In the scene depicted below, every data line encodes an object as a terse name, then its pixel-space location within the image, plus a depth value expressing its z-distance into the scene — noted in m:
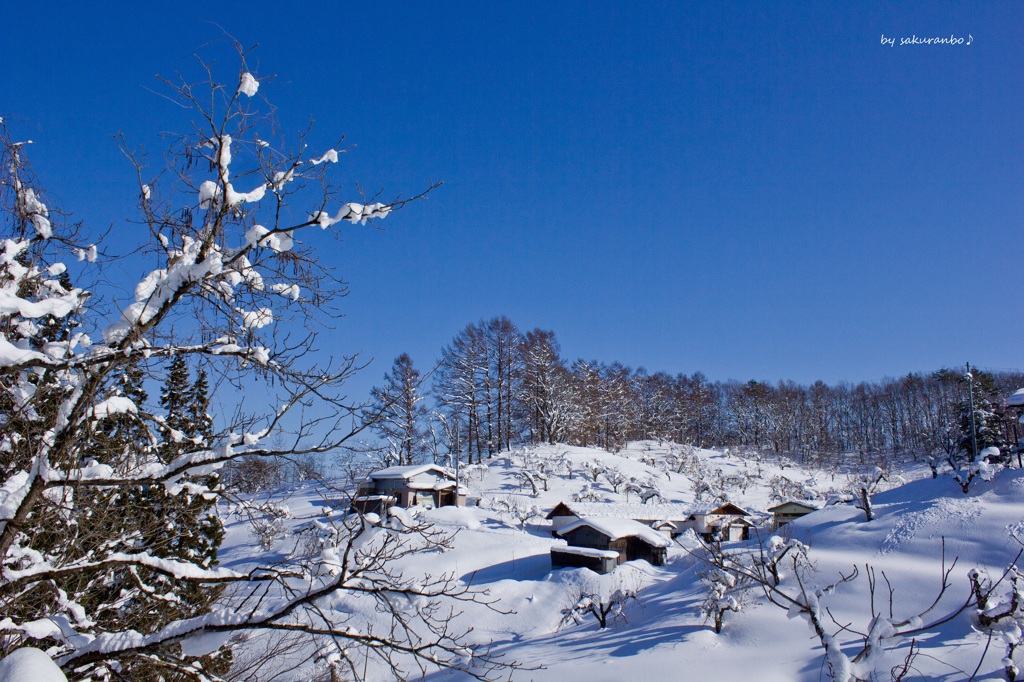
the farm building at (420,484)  34.25
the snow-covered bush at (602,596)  20.48
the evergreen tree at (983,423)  42.62
